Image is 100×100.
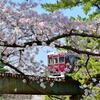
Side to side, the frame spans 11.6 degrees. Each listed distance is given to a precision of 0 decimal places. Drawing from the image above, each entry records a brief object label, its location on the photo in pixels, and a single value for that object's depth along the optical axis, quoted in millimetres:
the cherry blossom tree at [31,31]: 9303
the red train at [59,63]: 42205
